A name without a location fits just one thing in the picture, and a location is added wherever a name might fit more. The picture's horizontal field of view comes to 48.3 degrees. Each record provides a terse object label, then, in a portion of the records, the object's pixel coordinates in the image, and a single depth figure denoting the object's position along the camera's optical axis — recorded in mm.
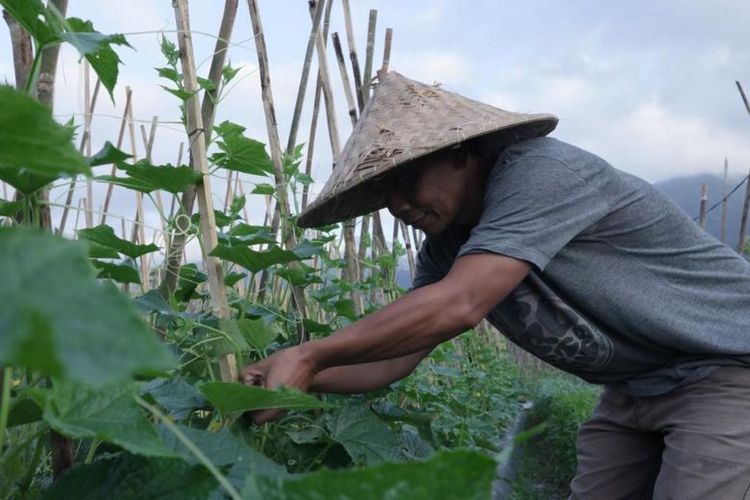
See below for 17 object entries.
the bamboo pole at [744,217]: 6523
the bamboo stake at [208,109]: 1546
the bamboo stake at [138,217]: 2984
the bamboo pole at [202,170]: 1258
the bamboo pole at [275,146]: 1963
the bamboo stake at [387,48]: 3523
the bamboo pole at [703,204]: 7361
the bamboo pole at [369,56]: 2989
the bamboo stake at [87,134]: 2886
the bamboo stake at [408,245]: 4141
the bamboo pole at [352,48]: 3137
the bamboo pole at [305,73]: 2361
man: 1520
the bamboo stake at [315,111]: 2904
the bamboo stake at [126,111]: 3834
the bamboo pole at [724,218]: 7676
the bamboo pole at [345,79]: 2984
